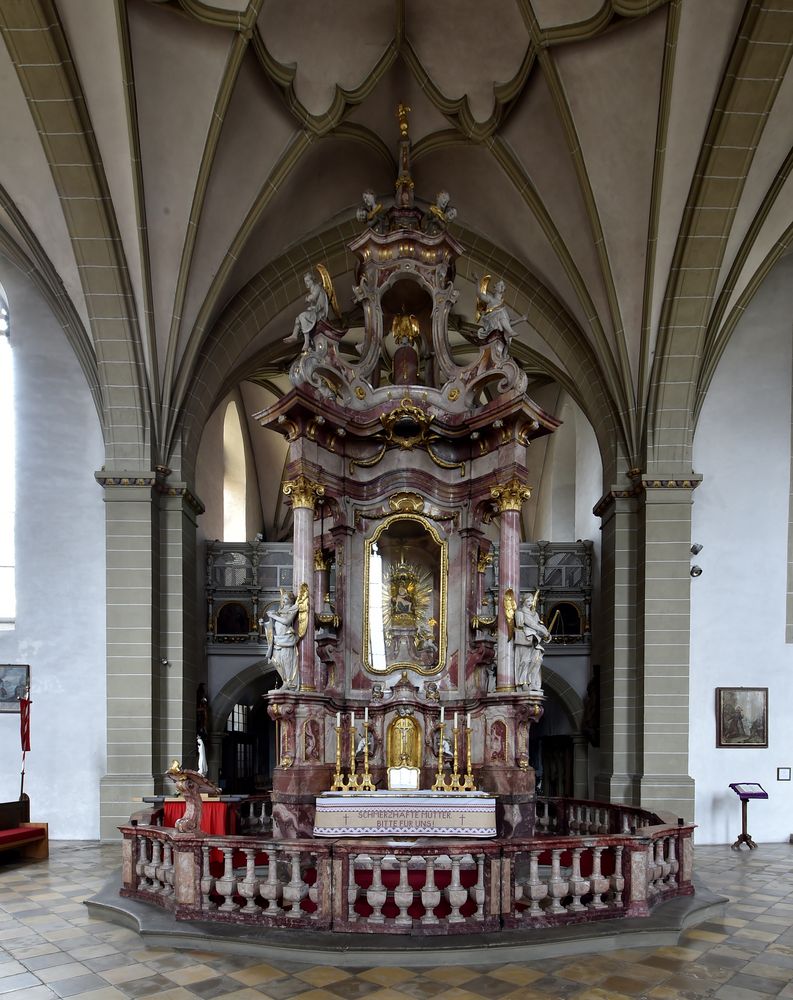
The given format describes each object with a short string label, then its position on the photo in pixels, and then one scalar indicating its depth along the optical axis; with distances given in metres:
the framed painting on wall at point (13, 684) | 13.62
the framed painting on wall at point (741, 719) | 13.81
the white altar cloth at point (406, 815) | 9.09
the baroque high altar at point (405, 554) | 10.19
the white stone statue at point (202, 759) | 15.27
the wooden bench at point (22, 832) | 10.94
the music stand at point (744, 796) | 12.83
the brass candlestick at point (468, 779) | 9.88
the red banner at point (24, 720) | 12.81
